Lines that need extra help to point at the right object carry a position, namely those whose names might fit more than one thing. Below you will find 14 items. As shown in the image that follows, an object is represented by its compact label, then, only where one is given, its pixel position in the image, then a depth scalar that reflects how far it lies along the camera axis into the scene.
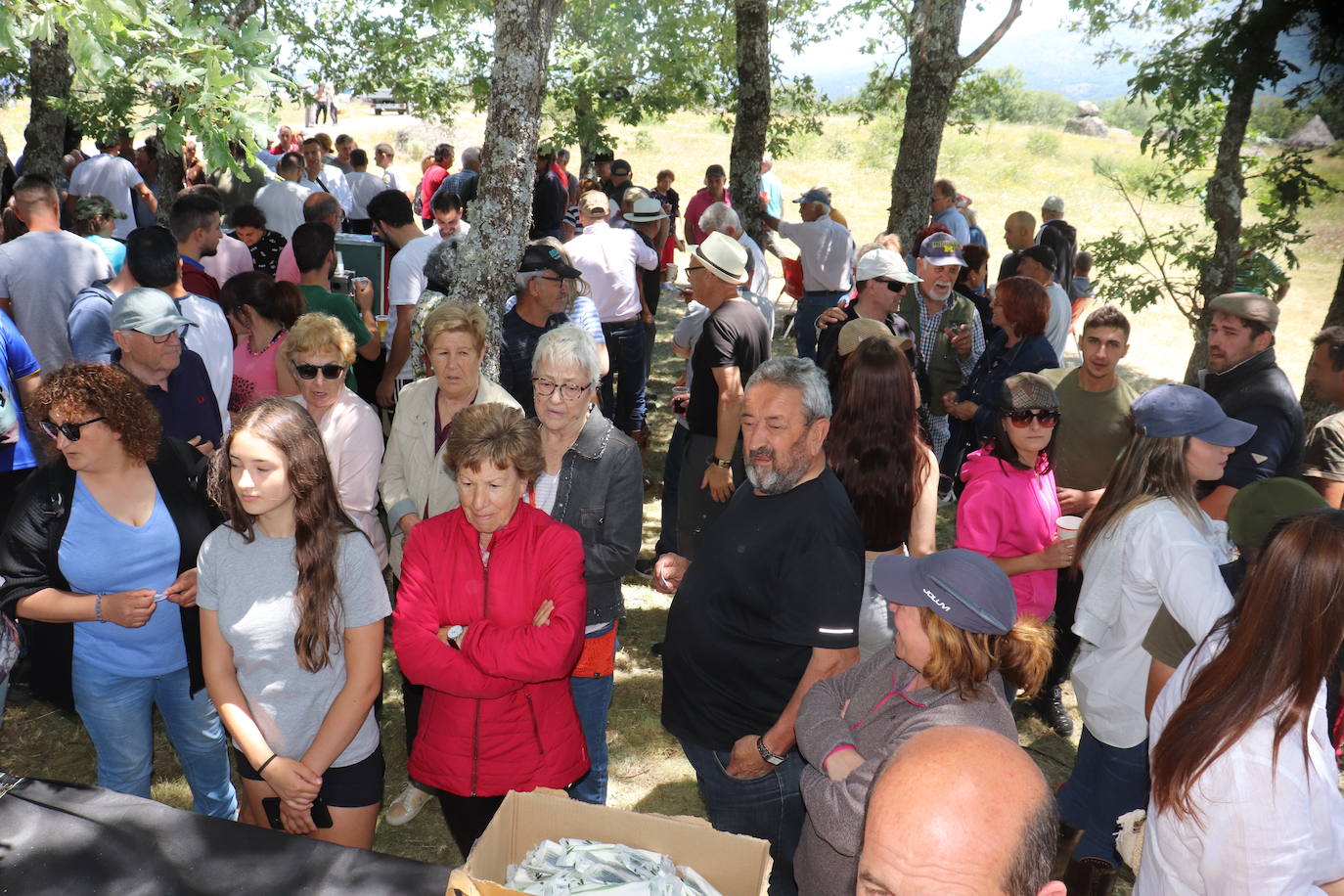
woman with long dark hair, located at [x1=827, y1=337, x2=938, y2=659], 3.53
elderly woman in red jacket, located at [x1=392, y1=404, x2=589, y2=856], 2.87
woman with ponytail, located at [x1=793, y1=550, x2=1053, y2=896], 2.31
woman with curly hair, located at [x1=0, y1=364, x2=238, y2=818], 3.05
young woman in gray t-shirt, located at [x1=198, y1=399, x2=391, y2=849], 2.78
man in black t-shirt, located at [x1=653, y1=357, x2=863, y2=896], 2.77
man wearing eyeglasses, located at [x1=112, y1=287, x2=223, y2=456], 4.04
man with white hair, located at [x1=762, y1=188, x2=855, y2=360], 8.80
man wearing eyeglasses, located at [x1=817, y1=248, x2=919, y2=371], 5.66
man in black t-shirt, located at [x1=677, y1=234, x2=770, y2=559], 4.93
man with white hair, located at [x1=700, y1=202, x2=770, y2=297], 7.85
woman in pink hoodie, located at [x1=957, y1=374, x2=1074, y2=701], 3.80
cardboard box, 2.23
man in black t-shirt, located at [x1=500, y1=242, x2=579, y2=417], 5.31
